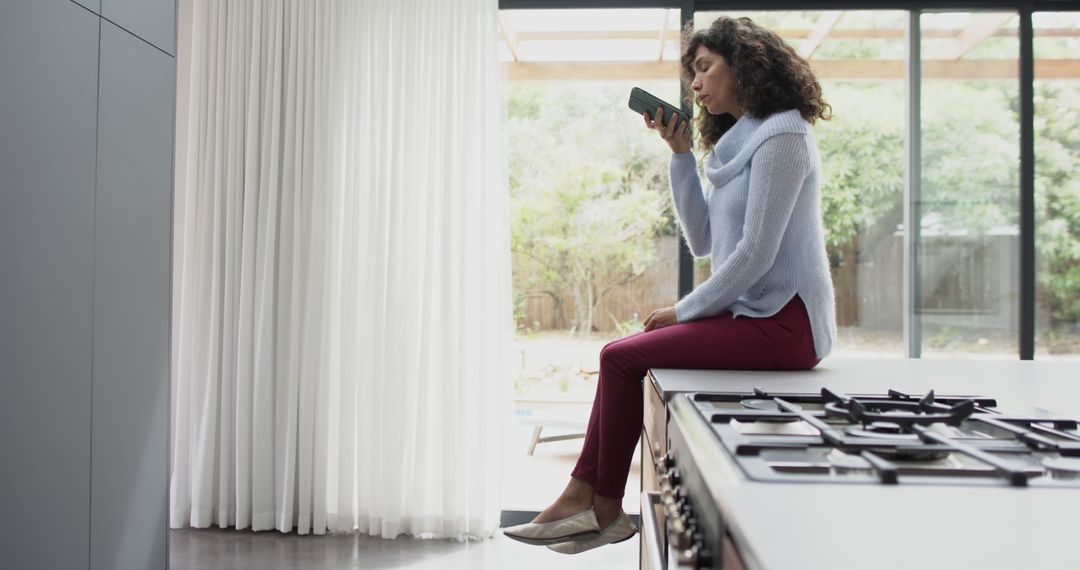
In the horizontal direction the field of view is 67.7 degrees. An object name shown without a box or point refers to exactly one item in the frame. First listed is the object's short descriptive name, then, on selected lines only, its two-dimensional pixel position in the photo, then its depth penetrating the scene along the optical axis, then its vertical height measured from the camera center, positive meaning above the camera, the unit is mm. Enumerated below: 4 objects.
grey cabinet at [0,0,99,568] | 1664 +22
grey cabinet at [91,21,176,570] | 1983 -43
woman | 1602 -10
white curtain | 3029 +103
